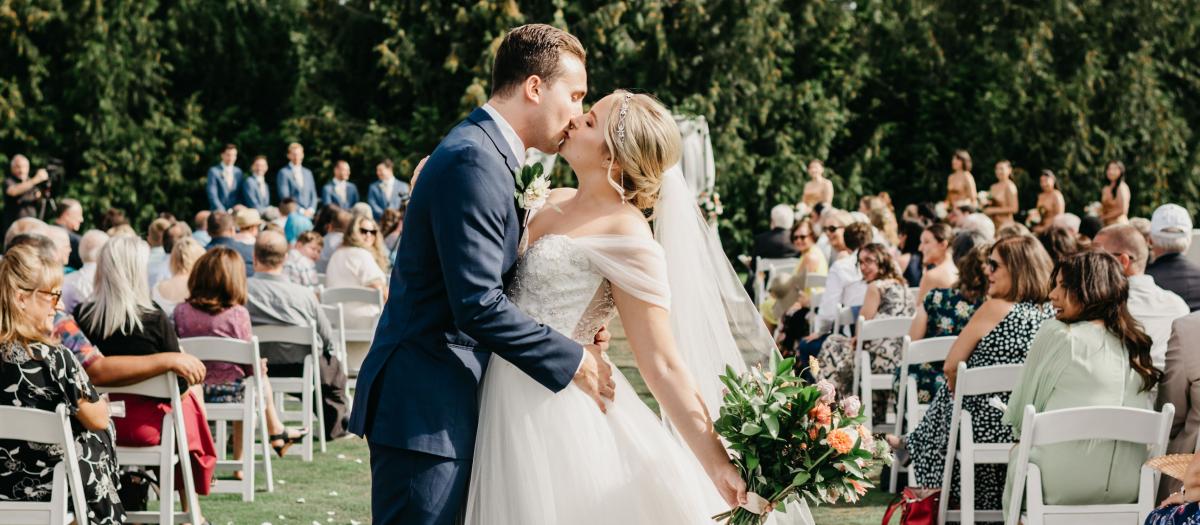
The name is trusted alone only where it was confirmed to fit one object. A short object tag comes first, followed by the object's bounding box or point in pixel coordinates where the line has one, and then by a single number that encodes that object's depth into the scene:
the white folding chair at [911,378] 6.88
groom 3.15
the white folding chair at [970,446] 5.74
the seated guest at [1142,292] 6.84
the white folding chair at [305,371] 8.11
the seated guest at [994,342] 6.23
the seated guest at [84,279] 8.44
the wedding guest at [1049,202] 18.12
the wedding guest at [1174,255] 7.61
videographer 18.55
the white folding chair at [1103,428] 4.81
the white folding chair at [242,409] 7.04
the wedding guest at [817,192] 18.91
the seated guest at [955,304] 7.22
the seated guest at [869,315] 8.45
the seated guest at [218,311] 7.45
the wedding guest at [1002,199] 18.30
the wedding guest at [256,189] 19.59
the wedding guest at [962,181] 18.88
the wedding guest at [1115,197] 17.61
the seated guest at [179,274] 8.24
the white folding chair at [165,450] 5.92
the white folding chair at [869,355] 7.62
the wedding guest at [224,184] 19.73
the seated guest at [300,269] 10.45
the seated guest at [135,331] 6.07
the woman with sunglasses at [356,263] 10.23
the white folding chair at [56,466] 4.62
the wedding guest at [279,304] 8.37
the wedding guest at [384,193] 19.55
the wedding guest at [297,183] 19.66
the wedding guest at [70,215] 12.60
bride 3.40
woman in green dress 5.32
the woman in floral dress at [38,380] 4.82
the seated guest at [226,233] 10.05
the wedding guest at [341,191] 19.83
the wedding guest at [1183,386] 5.07
